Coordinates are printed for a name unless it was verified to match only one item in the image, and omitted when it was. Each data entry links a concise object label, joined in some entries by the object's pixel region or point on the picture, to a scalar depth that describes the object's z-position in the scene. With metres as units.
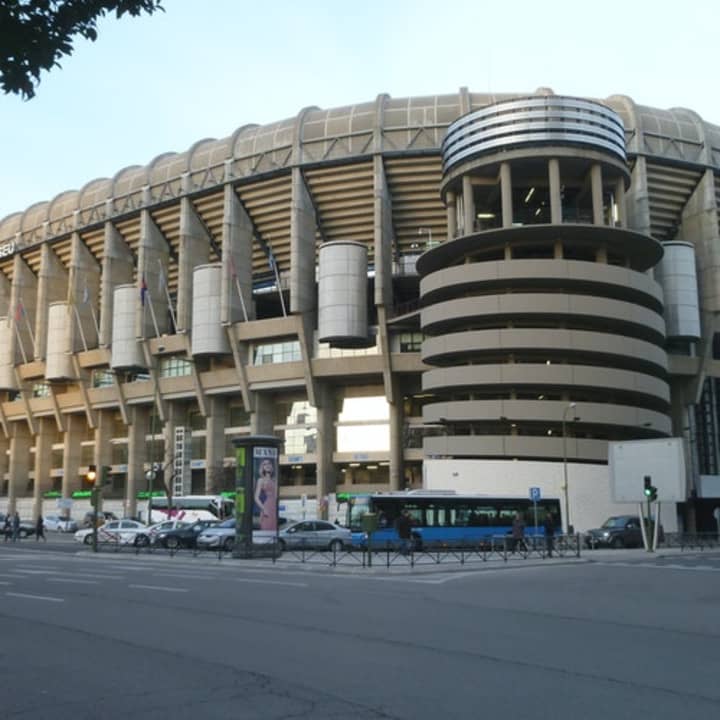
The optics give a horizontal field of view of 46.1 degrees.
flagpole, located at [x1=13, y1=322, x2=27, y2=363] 89.12
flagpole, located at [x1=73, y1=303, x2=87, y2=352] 82.94
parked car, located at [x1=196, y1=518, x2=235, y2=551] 41.28
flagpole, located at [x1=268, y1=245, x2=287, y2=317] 71.38
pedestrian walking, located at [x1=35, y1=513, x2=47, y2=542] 55.25
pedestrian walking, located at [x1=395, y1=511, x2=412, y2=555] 36.56
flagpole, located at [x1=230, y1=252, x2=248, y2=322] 69.81
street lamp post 49.88
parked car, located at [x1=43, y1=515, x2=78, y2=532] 73.94
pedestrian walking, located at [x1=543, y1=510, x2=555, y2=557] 34.31
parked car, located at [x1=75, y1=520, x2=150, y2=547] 46.96
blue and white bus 40.56
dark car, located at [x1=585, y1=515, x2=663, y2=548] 44.28
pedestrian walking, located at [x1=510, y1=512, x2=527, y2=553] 36.50
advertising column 33.09
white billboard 37.09
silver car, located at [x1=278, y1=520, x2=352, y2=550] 39.78
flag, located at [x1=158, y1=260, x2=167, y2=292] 77.31
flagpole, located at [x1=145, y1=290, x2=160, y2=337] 75.88
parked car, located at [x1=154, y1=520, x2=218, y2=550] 43.81
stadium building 59.53
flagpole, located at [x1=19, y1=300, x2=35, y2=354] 88.18
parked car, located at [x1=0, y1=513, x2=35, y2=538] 63.03
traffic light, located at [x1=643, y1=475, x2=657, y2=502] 35.94
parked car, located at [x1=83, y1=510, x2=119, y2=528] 65.74
